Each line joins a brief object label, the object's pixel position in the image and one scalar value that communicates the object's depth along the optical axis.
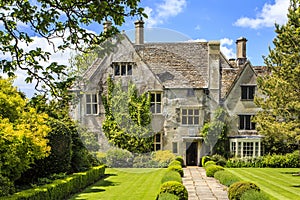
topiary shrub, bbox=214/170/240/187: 15.88
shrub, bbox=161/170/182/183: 14.96
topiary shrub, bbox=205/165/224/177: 20.98
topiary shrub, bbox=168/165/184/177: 20.64
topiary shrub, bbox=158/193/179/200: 10.89
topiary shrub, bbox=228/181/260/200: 12.24
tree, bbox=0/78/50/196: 12.77
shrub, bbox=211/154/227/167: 28.59
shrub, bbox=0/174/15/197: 11.91
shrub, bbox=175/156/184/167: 28.40
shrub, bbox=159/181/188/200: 12.34
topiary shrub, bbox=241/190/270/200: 10.77
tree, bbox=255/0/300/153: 22.23
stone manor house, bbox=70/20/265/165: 31.33
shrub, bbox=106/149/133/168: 29.30
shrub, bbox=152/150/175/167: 29.56
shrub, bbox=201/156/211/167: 28.59
